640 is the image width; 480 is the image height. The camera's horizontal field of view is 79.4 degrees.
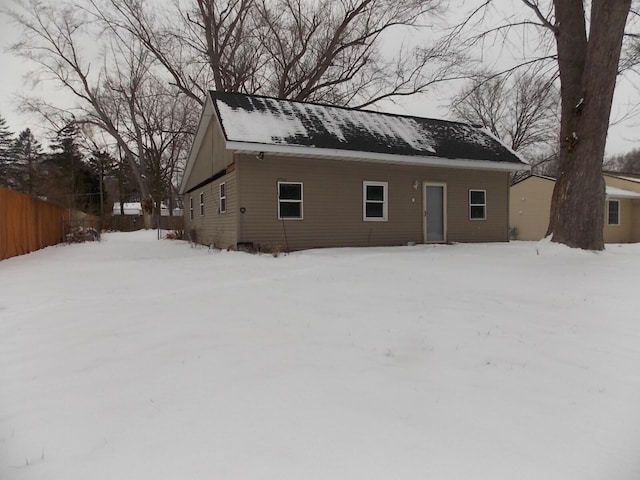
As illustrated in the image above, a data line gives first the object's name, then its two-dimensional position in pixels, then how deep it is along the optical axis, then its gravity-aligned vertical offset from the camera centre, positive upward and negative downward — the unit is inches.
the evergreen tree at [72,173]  1130.0 +185.4
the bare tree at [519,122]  1157.1 +312.9
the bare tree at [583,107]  355.6 +109.5
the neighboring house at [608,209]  754.8 +22.5
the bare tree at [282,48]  791.1 +383.0
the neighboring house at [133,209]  2028.1 +97.8
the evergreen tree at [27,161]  1165.1 +222.4
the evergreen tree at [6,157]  1191.6 +256.1
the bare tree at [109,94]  914.1 +362.7
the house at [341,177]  402.9 +53.9
